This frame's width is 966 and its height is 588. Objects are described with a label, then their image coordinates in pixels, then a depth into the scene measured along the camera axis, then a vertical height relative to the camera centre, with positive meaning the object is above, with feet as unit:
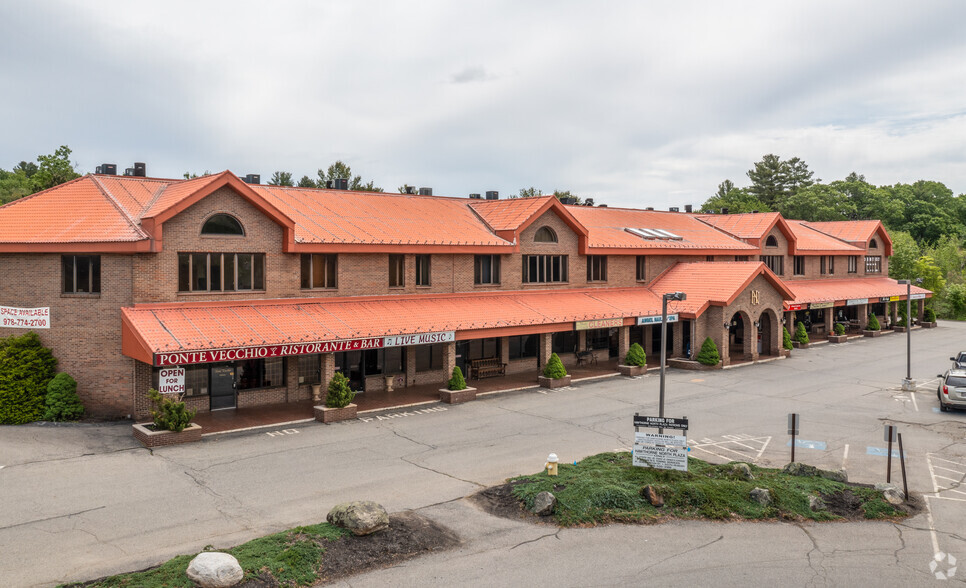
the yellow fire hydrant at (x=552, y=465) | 59.00 -15.01
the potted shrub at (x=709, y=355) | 121.60 -12.19
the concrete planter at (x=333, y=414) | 82.33 -15.06
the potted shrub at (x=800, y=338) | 150.43 -11.55
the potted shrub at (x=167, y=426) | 71.31 -14.39
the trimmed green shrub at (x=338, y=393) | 83.35 -12.80
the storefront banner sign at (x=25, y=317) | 81.20 -3.63
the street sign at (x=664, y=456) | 56.24 -13.76
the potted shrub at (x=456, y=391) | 93.61 -14.17
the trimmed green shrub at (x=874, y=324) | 173.88 -9.98
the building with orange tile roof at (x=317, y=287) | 80.64 -0.37
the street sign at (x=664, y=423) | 57.31 -11.22
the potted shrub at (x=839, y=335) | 160.10 -11.75
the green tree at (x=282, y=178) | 258.16 +38.79
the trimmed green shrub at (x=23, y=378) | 76.69 -10.11
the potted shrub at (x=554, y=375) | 105.17 -13.47
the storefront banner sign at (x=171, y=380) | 74.18 -9.99
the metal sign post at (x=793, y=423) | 66.27 -12.99
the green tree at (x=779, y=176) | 348.59 +52.46
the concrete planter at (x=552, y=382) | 104.99 -14.48
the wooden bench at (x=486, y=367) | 109.40 -12.95
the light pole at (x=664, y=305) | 69.41 -2.11
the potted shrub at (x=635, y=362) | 115.44 -12.78
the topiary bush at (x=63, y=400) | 78.02 -12.68
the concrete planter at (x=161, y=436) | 70.95 -15.23
